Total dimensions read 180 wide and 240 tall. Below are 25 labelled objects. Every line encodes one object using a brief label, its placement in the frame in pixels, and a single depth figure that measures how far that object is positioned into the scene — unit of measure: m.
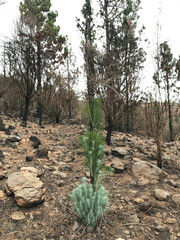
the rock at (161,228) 1.98
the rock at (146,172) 3.23
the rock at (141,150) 4.94
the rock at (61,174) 3.23
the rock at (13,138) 4.53
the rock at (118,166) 3.45
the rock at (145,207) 2.29
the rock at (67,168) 3.56
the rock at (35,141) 4.49
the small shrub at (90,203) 1.93
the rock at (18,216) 2.15
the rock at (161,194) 2.59
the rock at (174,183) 3.06
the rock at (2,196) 2.45
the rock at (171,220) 2.12
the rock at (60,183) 2.91
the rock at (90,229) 1.91
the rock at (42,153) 3.95
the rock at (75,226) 1.96
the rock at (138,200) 2.52
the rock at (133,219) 2.11
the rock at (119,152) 4.20
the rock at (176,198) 2.55
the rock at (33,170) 3.03
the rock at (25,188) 2.28
